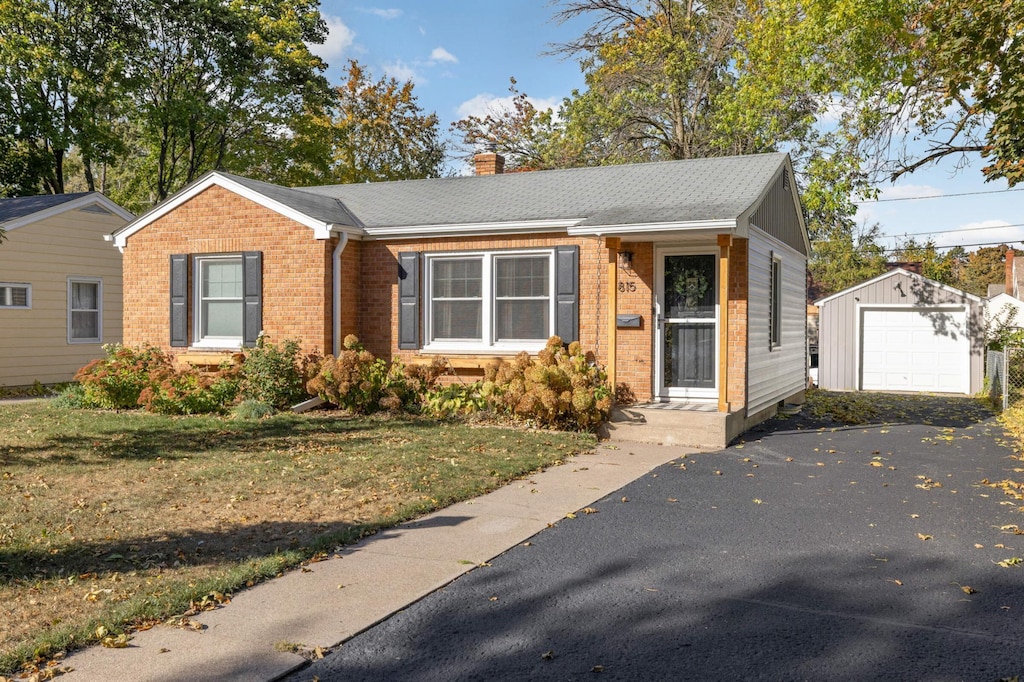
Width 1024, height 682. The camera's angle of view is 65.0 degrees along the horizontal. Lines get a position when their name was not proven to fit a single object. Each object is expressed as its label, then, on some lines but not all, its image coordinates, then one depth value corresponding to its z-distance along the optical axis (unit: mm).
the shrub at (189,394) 12844
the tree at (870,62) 17375
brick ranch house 11727
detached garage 19828
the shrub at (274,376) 12945
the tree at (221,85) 27156
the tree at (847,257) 35812
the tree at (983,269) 54969
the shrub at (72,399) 13820
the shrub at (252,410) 12383
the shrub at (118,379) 13500
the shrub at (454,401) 12328
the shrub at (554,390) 11008
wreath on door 12102
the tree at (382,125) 34031
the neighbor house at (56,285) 16844
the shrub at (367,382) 12570
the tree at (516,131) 33000
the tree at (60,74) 24969
